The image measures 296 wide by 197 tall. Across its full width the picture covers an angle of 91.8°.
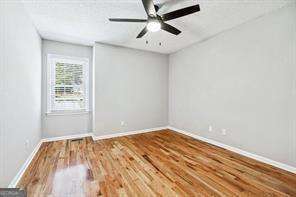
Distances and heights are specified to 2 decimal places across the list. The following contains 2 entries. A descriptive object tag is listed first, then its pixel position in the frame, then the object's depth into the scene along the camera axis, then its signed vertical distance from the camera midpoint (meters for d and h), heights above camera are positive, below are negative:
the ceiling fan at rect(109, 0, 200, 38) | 1.95 +1.21
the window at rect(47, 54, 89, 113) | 3.83 +0.35
